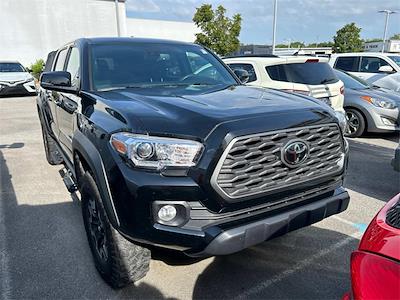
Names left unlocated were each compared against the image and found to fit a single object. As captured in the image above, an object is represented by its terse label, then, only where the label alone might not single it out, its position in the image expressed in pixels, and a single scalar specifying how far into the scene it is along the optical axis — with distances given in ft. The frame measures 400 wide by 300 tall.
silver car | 24.56
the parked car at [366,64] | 33.22
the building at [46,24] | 92.89
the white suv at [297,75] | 21.06
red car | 4.27
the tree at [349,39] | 128.73
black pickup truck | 6.98
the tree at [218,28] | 92.48
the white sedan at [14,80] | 49.75
